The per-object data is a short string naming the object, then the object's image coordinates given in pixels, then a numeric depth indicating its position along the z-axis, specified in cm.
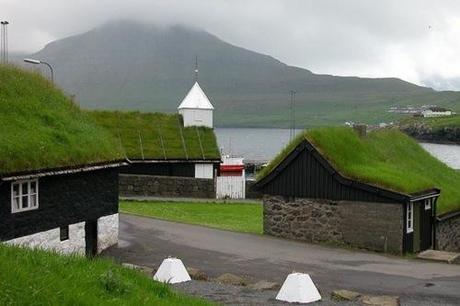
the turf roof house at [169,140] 4688
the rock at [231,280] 1683
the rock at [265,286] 1619
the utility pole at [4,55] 2469
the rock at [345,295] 1511
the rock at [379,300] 1475
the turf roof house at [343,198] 2569
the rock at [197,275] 1712
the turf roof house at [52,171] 1870
